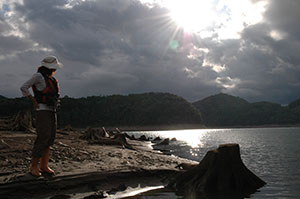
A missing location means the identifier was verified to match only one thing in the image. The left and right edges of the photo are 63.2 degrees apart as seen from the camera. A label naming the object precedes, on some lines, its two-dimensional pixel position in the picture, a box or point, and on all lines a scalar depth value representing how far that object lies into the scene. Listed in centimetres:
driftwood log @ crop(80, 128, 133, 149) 1761
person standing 611
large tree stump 737
